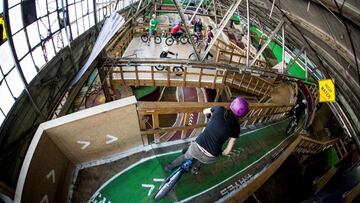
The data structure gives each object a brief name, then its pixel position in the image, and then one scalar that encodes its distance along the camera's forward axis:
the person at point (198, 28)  15.35
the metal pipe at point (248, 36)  8.10
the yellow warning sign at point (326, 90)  6.75
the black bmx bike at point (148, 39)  14.72
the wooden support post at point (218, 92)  11.56
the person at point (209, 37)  13.84
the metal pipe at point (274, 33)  7.70
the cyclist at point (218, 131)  3.87
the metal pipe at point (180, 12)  7.92
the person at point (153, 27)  14.20
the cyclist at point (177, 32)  13.82
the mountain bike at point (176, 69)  11.08
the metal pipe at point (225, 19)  7.97
